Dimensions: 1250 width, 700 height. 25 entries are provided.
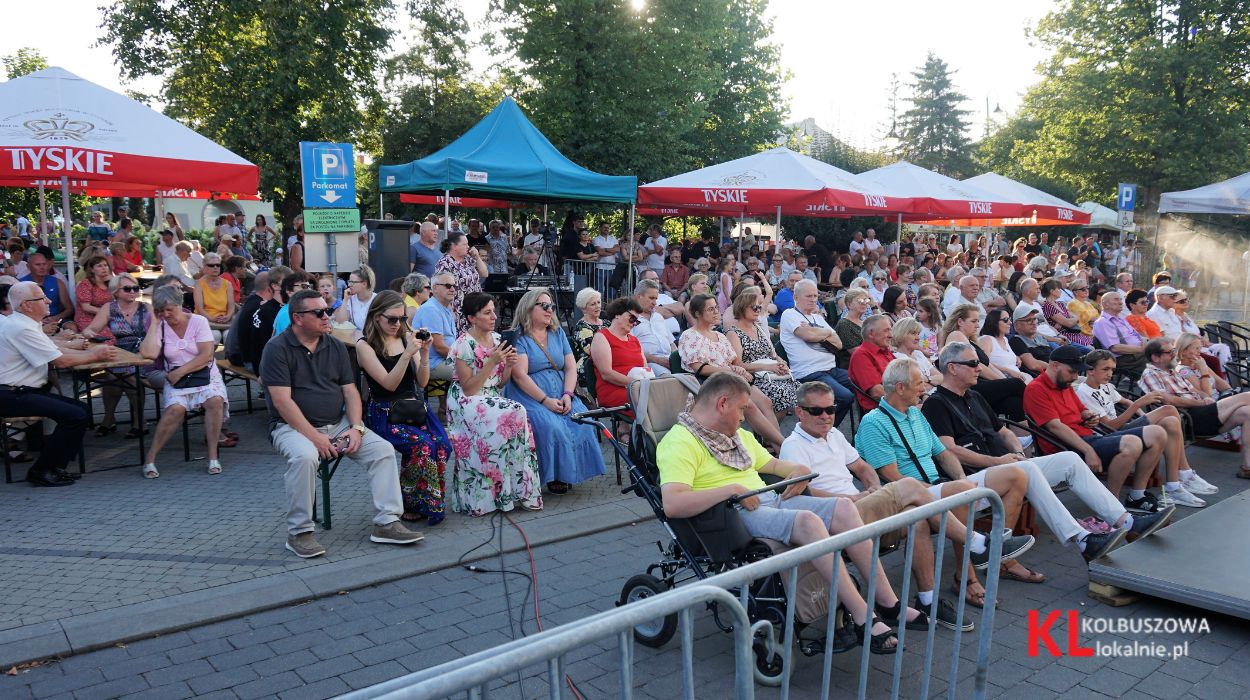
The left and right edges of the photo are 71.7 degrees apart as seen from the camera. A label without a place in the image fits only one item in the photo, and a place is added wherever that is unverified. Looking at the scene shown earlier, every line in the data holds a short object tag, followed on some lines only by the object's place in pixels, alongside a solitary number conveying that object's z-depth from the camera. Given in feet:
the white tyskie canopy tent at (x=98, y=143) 23.20
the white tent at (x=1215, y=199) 55.67
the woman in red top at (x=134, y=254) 47.06
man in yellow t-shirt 13.12
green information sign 26.89
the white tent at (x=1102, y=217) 120.98
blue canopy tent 38.09
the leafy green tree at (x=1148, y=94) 95.50
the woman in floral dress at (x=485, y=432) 19.95
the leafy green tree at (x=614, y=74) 68.95
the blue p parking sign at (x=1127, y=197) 68.54
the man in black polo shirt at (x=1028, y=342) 29.07
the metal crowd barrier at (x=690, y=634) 5.67
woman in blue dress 21.29
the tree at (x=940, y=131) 204.33
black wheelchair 12.30
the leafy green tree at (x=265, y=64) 77.15
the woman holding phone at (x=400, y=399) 19.30
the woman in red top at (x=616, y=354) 23.08
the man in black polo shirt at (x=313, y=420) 17.03
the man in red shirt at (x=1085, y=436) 20.80
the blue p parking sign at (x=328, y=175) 26.96
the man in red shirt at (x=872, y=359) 23.21
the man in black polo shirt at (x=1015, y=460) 16.62
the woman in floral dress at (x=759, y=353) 25.86
